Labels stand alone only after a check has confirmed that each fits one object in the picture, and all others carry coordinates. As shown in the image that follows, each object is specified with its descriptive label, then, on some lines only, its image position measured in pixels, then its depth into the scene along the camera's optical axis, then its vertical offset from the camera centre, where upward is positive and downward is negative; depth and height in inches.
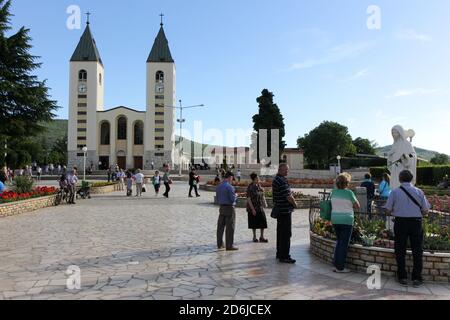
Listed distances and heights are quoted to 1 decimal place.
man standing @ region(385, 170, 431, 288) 250.5 -35.6
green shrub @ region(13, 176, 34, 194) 721.5 -34.4
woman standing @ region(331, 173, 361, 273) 276.4 -35.4
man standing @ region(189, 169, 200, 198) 949.9 -31.5
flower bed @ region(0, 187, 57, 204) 614.2 -48.7
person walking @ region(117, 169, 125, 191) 1281.9 -42.7
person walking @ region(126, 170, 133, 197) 991.6 -42.8
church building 2866.6 +326.8
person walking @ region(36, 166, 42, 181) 1836.9 -45.3
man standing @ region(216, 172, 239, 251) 354.3 -40.5
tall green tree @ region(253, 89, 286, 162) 2313.0 +280.9
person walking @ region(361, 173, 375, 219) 546.1 -23.7
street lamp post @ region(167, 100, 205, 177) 1969.7 +218.4
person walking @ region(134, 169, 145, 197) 978.7 -38.1
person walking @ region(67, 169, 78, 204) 775.7 -39.1
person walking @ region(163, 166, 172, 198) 935.4 -34.0
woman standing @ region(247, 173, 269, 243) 394.9 -38.5
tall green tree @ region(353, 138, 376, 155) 4087.1 +216.9
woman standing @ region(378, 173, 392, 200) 504.7 -23.2
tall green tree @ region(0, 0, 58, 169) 1291.8 +227.0
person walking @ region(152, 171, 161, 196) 964.6 -35.0
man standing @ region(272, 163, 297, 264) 311.7 -32.2
